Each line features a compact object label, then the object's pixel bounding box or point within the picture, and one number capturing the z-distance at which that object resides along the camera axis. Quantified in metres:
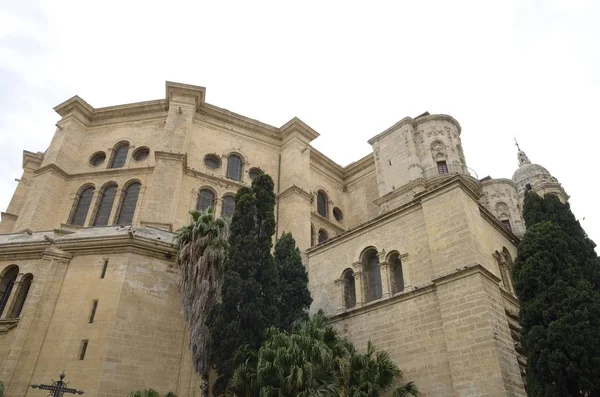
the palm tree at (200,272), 12.20
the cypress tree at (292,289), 13.86
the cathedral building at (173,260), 12.19
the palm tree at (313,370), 10.05
